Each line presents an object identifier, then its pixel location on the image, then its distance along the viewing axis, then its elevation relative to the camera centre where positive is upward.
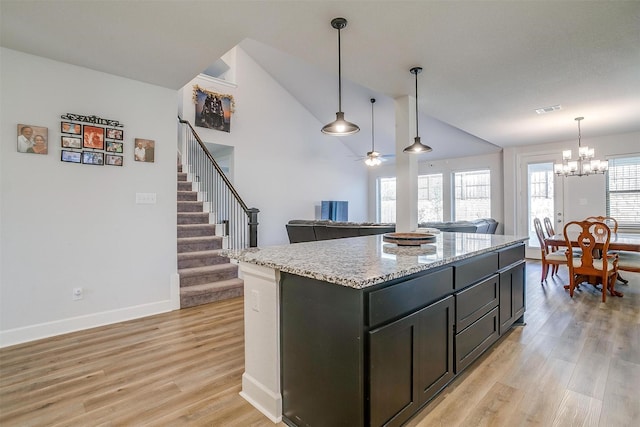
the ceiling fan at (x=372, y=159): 6.75 +1.15
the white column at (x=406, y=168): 3.92 +0.55
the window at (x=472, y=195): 7.48 +0.39
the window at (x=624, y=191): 5.68 +0.36
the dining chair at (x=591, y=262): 3.68 -0.64
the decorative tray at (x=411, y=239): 2.31 -0.21
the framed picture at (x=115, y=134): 3.10 +0.79
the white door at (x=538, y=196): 6.54 +0.31
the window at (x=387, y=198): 9.26 +0.39
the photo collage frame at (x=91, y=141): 2.88 +0.69
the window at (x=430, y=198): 8.29 +0.36
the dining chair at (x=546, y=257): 4.34 -0.66
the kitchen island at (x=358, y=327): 1.35 -0.60
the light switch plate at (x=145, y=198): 3.29 +0.15
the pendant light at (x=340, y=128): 2.61 +0.71
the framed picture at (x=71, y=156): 2.87 +0.52
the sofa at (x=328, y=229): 5.03 -0.32
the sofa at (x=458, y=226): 5.30 -0.26
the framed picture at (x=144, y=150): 3.27 +0.66
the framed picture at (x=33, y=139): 2.68 +0.64
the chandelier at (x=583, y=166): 4.59 +0.72
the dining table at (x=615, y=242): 3.64 -0.40
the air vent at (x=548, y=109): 4.24 +1.41
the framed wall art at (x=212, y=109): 5.93 +2.01
